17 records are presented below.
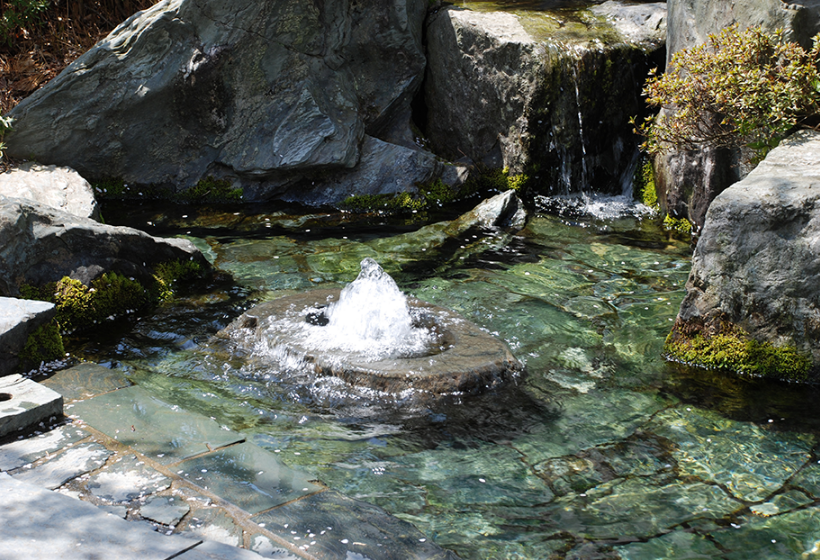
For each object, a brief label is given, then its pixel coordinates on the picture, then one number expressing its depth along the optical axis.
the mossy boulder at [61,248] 6.23
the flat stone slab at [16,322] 4.99
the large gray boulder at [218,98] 10.92
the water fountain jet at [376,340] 5.29
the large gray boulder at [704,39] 7.38
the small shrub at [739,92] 6.77
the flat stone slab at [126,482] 3.45
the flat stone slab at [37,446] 3.71
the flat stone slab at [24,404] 4.00
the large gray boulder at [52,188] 9.15
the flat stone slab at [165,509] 3.25
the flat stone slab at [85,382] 4.78
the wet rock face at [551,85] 11.41
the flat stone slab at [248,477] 3.54
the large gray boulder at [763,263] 5.58
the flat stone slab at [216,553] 2.78
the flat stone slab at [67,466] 3.53
